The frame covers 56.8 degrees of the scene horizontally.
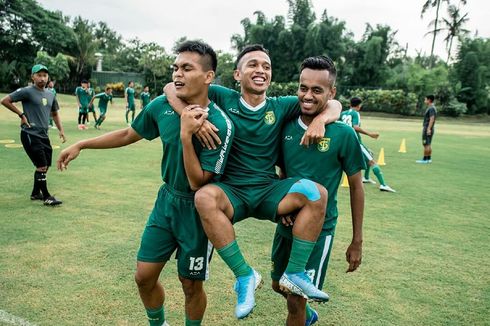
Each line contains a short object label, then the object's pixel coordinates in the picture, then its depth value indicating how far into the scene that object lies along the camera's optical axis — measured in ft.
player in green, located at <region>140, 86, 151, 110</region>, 77.60
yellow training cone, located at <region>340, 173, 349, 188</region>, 34.07
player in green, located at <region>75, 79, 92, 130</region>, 63.05
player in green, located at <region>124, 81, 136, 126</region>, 72.54
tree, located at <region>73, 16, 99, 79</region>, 174.70
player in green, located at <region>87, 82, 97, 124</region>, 64.24
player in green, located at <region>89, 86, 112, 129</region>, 63.72
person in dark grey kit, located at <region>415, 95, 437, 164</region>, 48.44
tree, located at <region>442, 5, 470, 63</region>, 193.26
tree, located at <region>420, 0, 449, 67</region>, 194.80
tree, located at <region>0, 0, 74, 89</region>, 162.20
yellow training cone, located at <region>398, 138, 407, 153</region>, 56.88
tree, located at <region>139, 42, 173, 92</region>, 162.91
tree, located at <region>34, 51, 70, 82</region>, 147.33
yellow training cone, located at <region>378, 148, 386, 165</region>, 44.77
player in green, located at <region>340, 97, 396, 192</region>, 31.73
